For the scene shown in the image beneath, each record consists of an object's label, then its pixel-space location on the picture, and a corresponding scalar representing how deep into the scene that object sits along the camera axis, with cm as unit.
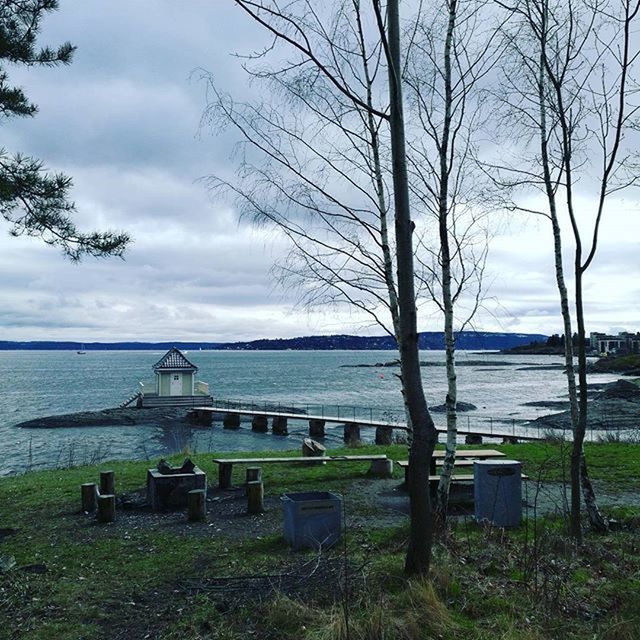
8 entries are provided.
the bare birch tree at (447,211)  716
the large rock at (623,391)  5106
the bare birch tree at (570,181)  678
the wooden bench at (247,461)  1108
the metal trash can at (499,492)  792
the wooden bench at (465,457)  1152
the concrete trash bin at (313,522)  697
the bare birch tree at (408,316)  506
